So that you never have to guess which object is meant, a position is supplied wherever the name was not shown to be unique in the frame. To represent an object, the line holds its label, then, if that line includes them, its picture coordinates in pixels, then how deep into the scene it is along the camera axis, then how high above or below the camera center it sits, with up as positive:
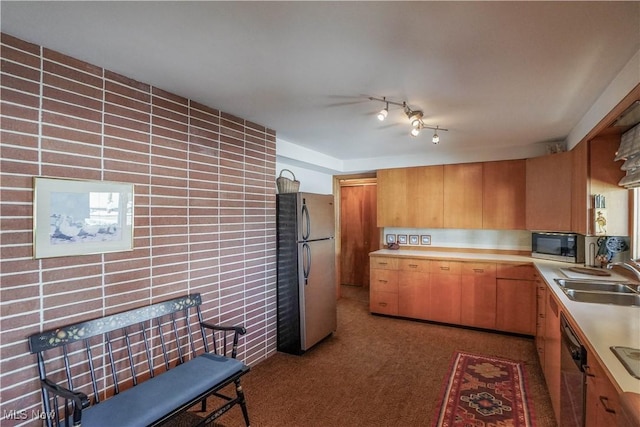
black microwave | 3.32 -0.33
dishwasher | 1.52 -0.85
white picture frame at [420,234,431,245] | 4.75 -0.36
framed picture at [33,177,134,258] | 1.63 -0.02
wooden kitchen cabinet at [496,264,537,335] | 3.57 -0.95
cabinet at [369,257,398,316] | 4.34 -0.98
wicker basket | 3.54 +0.33
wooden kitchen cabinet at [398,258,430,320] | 4.15 -0.97
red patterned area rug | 2.19 -1.41
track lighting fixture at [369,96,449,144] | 2.36 +0.81
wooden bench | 1.59 -0.95
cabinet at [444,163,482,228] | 4.17 +0.27
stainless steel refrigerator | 3.22 -0.60
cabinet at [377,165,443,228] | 4.40 +0.26
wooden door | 6.12 -0.33
